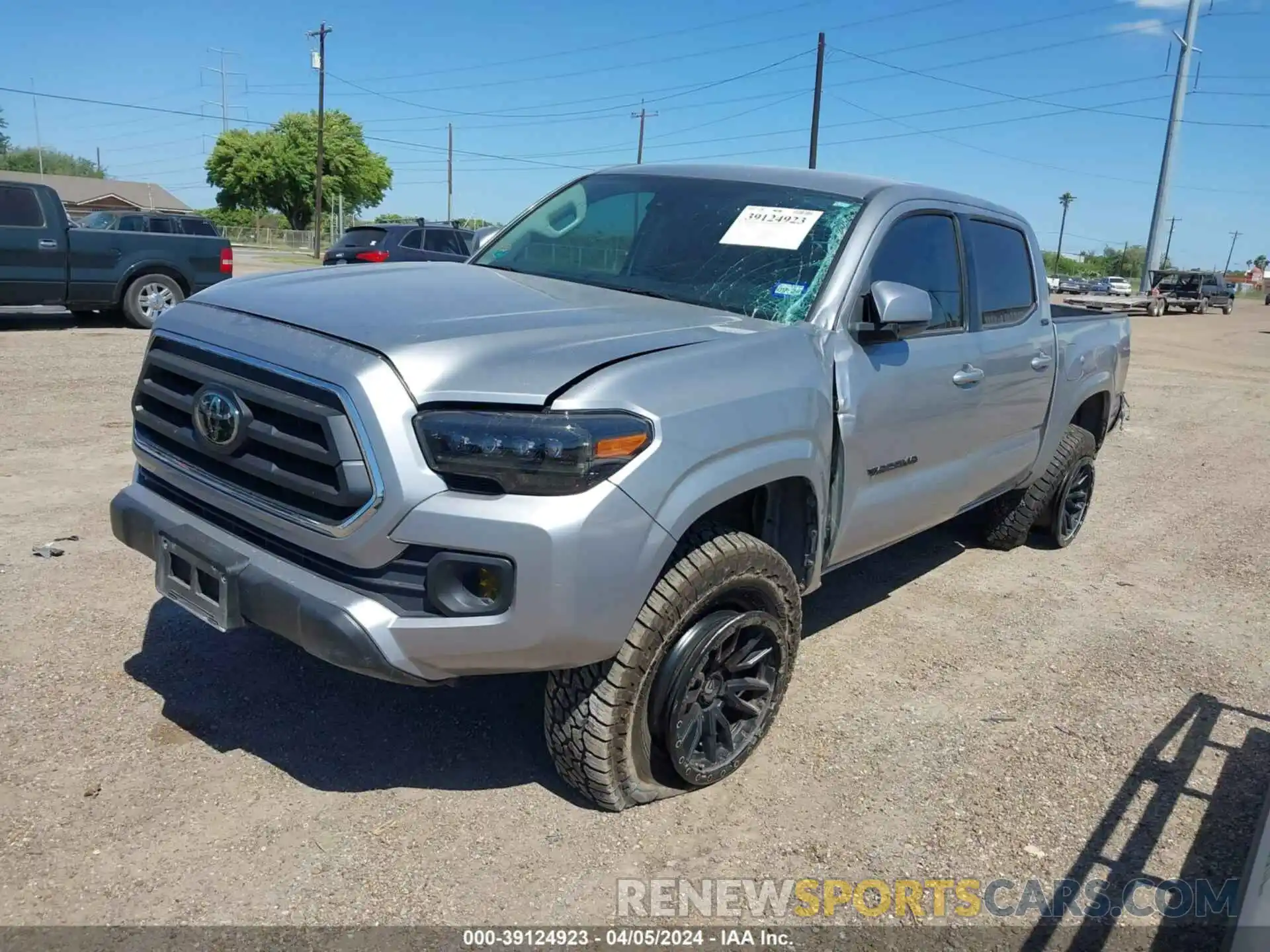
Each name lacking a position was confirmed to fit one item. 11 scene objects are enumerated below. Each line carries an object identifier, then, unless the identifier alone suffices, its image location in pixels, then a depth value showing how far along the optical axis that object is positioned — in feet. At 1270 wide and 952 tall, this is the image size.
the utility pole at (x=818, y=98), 108.78
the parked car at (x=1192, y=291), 136.67
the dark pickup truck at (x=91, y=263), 38.52
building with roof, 245.86
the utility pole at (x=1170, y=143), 122.93
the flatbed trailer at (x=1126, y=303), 88.38
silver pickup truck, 8.15
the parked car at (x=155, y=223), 55.31
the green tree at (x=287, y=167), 230.89
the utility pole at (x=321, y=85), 146.37
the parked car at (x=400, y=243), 57.57
